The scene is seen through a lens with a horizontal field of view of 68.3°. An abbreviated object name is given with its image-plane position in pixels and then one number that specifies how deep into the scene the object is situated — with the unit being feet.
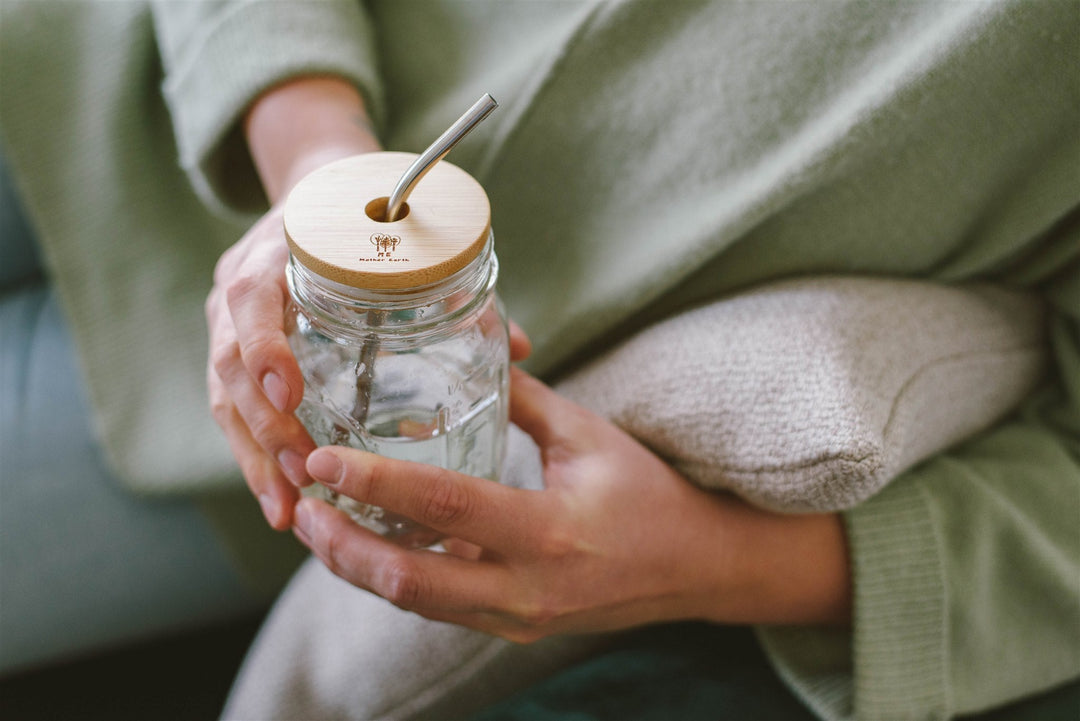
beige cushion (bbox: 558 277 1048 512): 1.16
